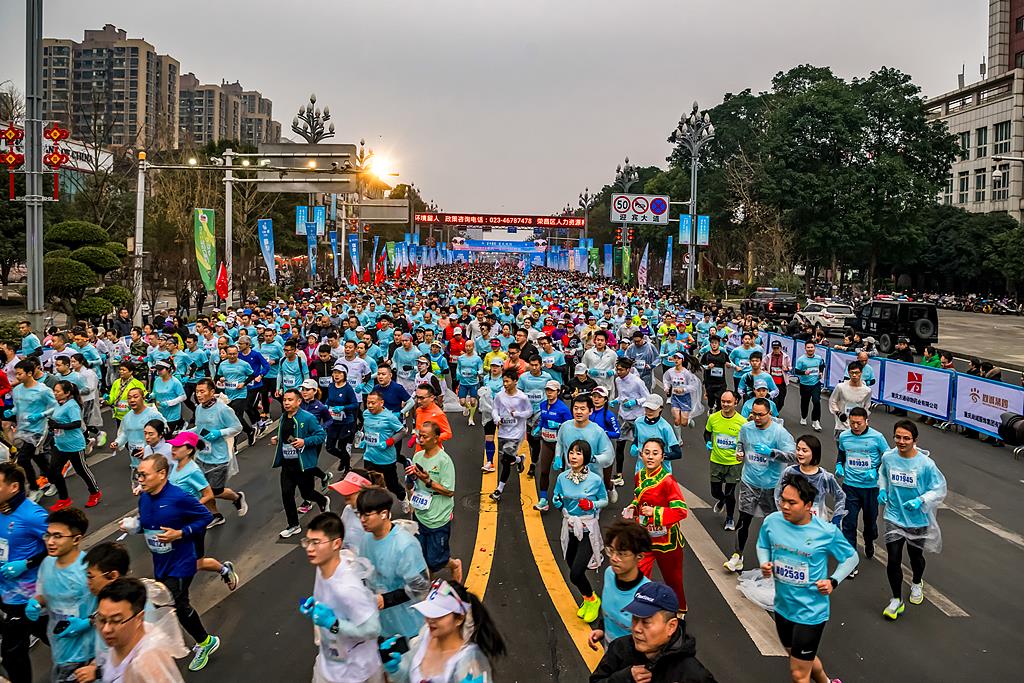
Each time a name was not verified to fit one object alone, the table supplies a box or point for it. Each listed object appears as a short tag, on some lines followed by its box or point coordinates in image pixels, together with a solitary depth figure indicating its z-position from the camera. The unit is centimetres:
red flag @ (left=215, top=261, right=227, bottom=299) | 2583
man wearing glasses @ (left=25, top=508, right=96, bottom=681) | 446
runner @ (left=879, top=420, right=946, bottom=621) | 647
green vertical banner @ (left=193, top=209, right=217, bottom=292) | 2352
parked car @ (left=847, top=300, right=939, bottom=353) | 2858
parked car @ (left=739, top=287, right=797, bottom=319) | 4169
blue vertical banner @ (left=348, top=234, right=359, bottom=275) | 4462
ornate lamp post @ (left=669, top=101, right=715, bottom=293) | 3331
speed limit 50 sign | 3850
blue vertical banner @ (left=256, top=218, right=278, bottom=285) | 3142
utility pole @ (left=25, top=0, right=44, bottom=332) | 1509
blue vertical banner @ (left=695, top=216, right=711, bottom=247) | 3778
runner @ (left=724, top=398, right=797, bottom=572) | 741
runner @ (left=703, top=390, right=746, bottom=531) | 835
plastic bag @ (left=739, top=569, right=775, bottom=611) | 517
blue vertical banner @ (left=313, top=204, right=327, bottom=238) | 3869
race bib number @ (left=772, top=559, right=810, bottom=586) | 497
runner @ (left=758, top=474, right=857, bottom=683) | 494
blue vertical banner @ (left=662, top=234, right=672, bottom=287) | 4316
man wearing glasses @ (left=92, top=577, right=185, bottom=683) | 353
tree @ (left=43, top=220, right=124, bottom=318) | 2353
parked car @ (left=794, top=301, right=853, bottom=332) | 3625
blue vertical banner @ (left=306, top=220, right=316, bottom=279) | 3856
